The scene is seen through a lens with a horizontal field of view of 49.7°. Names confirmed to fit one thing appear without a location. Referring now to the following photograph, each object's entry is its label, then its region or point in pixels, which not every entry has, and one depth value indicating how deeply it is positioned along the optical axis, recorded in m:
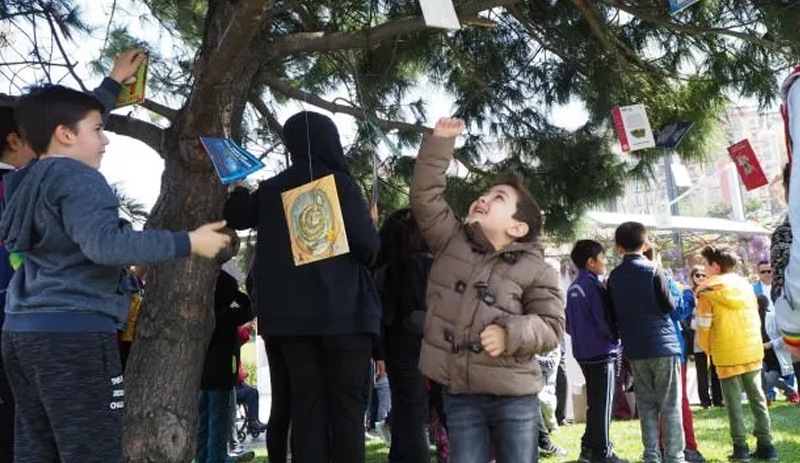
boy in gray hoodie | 2.34
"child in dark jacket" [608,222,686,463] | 4.91
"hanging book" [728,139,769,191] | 5.47
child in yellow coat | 5.59
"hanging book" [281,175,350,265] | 2.92
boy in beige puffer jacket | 2.91
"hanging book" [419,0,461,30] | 2.70
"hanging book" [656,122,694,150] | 4.76
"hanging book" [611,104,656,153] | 4.59
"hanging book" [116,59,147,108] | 3.36
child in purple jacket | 5.36
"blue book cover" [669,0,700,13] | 3.67
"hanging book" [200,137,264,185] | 3.06
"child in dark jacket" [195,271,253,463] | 4.76
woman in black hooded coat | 3.25
